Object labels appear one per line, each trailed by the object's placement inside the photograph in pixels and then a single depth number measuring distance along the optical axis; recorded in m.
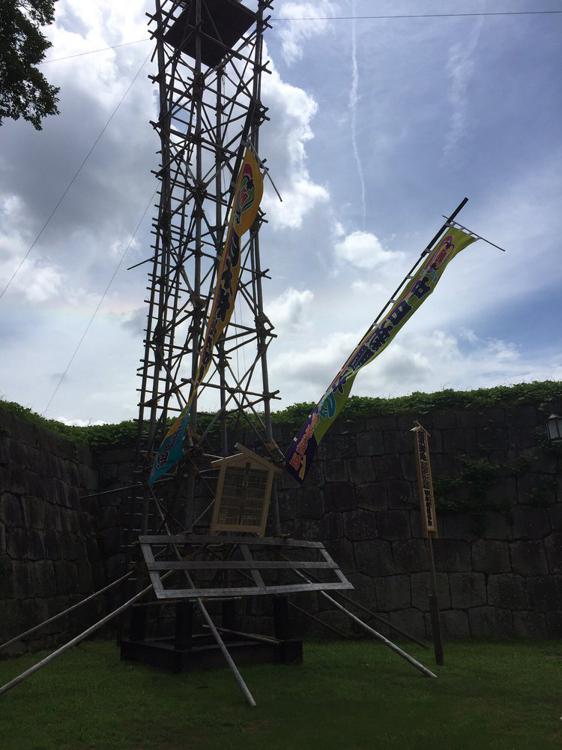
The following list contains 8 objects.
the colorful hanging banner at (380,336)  7.71
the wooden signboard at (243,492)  7.81
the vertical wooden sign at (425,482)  8.40
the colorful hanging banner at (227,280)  7.85
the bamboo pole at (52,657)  5.71
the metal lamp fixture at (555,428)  9.92
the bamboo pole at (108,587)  7.39
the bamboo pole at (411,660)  7.16
